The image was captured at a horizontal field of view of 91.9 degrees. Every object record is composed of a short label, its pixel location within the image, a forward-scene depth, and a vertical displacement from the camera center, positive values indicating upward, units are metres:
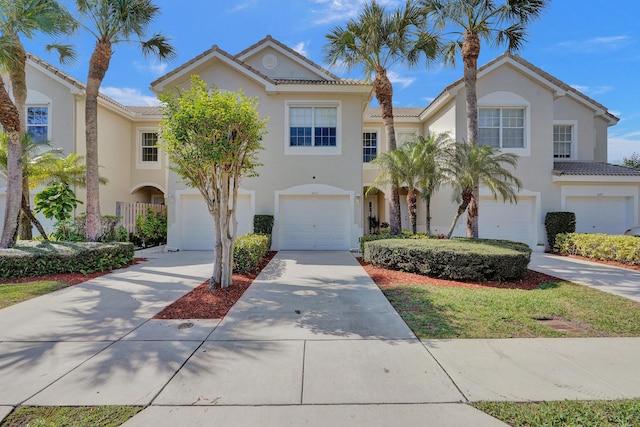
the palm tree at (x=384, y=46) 11.96 +6.73
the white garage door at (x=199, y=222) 13.81 -0.51
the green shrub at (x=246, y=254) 8.40 -1.22
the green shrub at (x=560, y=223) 13.88 -0.48
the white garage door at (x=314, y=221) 13.76 -0.44
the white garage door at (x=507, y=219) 14.60 -0.33
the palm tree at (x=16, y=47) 8.64 +4.77
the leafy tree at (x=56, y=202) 11.29 +0.29
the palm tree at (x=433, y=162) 11.39 +1.84
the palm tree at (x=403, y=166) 11.42 +1.71
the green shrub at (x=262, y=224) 12.96 -0.55
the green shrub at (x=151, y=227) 14.48 -0.82
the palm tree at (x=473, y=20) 11.10 +7.12
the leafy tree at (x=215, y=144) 6.06 +1.35
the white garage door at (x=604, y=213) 14.44 -0.03
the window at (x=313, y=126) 13.73 +3.78
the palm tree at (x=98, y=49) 9.67 +5.23
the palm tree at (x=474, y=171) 10.28 +1.40
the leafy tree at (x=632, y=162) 24.89 +4.16
